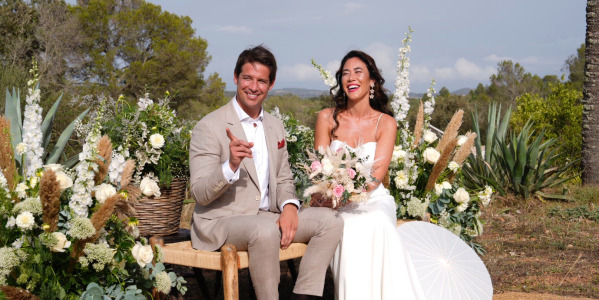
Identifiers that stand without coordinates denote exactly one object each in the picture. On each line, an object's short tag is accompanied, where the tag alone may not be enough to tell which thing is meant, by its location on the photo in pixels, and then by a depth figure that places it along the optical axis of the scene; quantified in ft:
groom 10.36
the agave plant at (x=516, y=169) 27.27
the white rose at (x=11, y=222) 7.96
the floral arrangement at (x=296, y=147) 15.85
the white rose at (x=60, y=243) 7.91
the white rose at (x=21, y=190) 8.32
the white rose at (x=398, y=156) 15.21
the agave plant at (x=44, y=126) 12.22
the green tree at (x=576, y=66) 115.31
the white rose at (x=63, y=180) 8.18
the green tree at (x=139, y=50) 91.81
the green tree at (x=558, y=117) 38.70
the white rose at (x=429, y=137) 15.39
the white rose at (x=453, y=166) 15.14
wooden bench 10.26
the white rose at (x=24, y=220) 7.79
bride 11.53
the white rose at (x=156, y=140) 12.02
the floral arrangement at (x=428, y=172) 14.93
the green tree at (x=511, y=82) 118.83
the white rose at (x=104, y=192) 8.29
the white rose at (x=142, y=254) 8.70
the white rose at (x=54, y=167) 8.37
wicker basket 12.58
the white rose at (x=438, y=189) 15.21
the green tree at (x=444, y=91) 157.48
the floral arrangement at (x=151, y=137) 12.21
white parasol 12.49
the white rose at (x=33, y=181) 8.45
